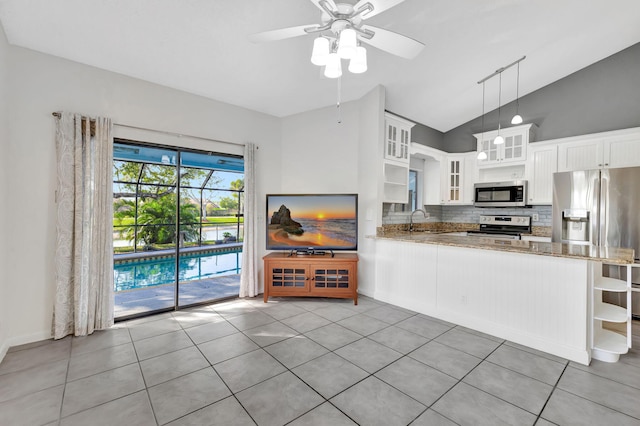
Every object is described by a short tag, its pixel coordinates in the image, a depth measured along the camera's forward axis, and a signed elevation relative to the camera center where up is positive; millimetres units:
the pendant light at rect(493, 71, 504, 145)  3630 +1962
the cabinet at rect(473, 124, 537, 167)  4598 +1179
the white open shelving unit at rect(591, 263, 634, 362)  2312 -874
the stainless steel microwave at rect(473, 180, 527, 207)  4609 +340
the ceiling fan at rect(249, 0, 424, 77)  1551 +1132
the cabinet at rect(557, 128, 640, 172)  3652 +883
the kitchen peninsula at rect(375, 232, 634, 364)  2383 -740
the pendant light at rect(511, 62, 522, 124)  3727 +1950
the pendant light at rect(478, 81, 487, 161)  3855 +795
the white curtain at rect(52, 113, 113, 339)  2703 -159
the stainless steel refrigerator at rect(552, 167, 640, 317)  3283 +52
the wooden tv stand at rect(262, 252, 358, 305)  3754 -875
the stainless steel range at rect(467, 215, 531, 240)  4742 -233
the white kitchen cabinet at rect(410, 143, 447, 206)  5256 +742
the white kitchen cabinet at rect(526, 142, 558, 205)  4320 +685
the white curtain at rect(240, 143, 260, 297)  4023 -234
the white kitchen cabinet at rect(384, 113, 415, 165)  4105 +1150
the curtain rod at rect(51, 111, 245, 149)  2693 +949
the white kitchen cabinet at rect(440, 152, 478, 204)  5270 +664
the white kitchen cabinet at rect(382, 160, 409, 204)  4516 +451
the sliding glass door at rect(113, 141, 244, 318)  5090 -329
